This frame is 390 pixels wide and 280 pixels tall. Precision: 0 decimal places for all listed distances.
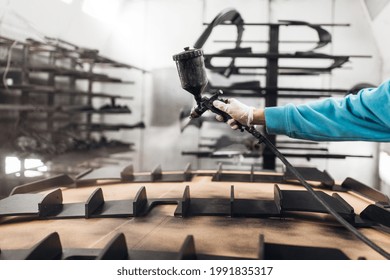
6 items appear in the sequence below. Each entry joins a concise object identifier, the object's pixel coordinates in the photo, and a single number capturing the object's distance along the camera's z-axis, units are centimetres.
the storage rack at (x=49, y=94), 345
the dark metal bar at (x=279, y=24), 216
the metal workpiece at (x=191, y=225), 85
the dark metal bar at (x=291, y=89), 222
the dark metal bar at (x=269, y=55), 200
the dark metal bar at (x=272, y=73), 228
